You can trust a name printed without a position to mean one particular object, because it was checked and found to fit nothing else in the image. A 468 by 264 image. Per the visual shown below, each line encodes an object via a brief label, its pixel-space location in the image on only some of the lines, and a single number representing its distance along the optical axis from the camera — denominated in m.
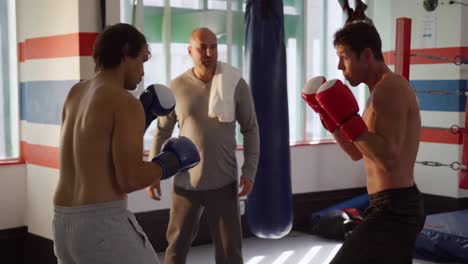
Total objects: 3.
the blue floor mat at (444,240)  4.77
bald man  3.44
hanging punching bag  4.18
